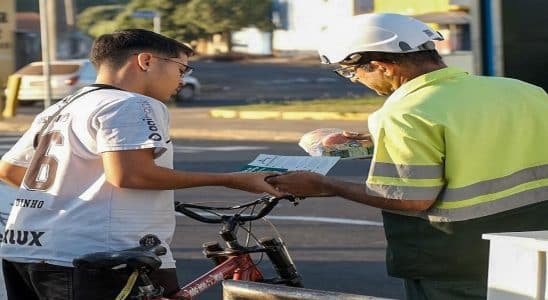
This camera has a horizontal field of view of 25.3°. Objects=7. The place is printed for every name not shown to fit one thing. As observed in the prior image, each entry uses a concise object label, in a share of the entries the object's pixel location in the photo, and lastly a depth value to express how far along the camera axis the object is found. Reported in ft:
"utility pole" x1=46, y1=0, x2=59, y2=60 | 107.07
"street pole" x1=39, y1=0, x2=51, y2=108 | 82.48
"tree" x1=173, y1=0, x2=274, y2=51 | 186.75
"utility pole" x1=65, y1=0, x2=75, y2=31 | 156.56
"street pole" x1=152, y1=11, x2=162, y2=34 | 105.50
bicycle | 14.30
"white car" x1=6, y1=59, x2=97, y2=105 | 107.55
